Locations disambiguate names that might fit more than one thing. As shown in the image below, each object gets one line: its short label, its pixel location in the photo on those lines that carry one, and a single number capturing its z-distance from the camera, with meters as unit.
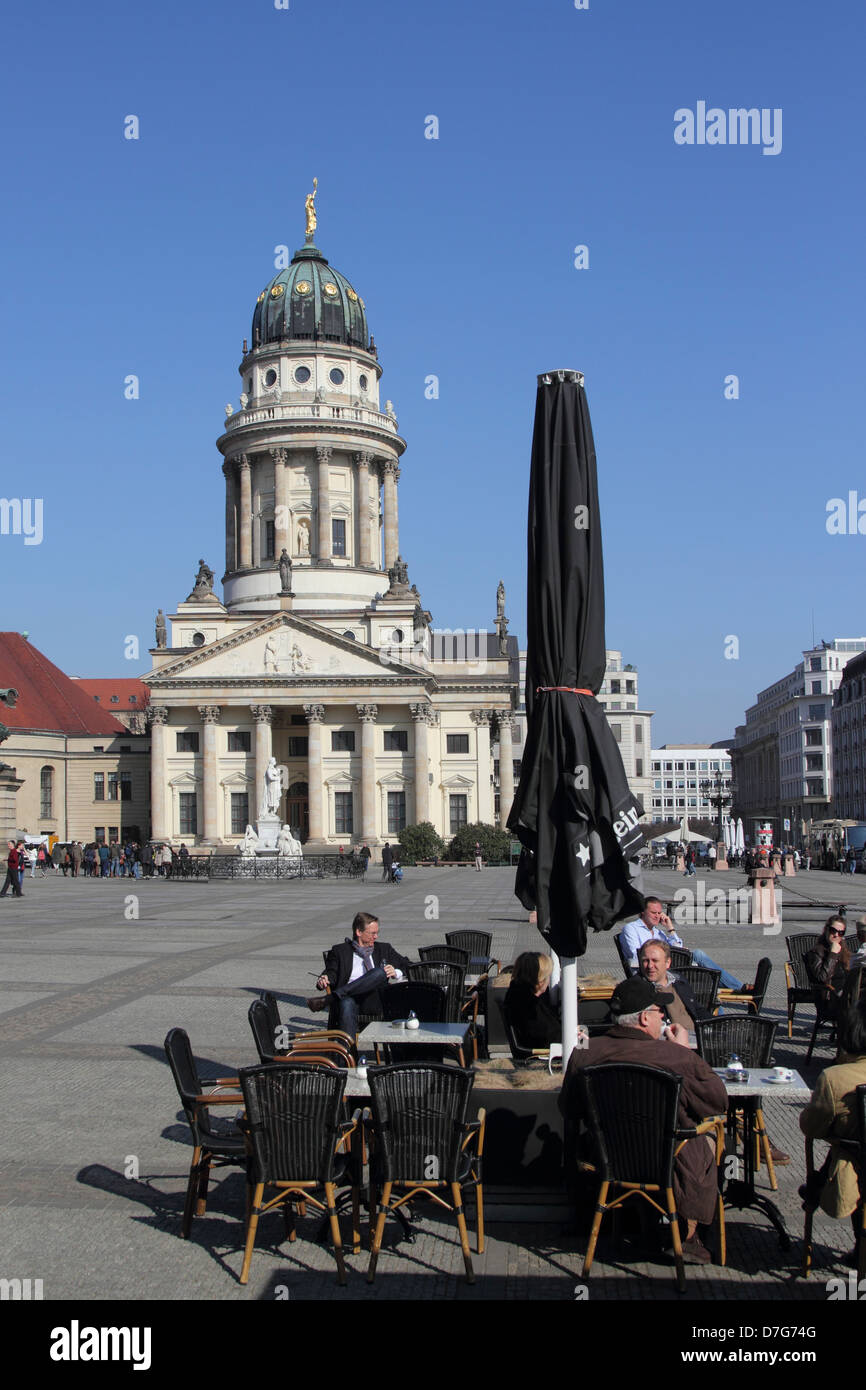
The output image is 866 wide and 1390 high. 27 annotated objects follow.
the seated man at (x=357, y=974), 11.34
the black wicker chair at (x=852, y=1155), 6.47
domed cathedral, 74.06
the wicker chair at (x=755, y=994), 12.44
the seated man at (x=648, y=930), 12.63
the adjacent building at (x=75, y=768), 78.50
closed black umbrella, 8.33
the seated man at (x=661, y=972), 9.14
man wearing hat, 6.93
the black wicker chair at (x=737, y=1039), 8.96
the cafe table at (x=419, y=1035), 8.95
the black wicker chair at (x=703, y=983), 11.98
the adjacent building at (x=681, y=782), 185.25
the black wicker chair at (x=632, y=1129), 6.68
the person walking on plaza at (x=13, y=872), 39.22
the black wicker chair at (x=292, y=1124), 7.11
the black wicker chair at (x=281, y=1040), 9.15
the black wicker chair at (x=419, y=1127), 7.08
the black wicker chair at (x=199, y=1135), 7.62
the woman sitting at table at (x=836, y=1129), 6.63
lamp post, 61.06
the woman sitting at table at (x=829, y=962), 12.54
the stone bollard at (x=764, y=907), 28.06
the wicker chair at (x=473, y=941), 15.95
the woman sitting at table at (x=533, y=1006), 9.45
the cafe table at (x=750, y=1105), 7.63
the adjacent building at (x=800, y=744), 127.25
